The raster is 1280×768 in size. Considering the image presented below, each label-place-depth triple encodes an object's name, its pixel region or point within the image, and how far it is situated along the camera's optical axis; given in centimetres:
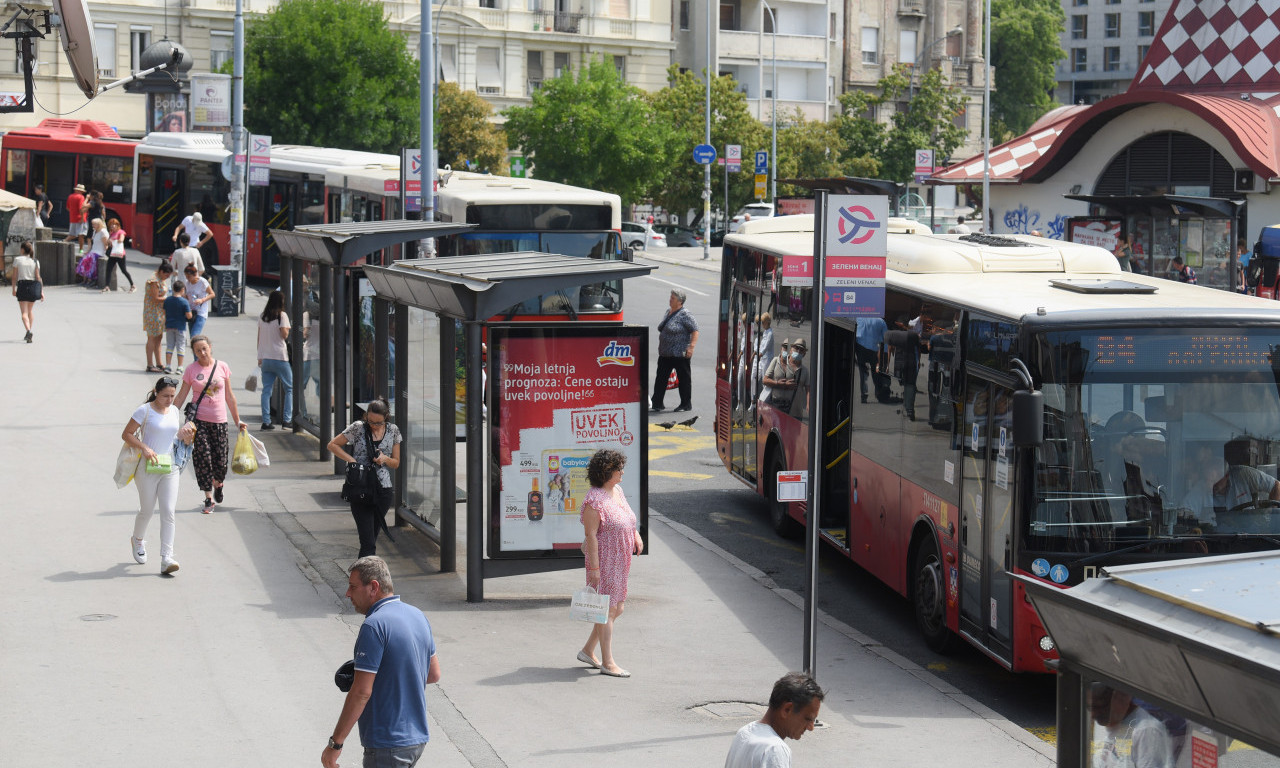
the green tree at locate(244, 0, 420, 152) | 5809
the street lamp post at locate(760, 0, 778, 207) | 6332
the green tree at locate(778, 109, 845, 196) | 7081
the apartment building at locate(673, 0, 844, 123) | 8188
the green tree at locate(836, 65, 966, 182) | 7169
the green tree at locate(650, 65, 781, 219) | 6712
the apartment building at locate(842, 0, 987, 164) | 8944
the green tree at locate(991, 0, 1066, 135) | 10512
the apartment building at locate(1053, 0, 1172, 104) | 11944
